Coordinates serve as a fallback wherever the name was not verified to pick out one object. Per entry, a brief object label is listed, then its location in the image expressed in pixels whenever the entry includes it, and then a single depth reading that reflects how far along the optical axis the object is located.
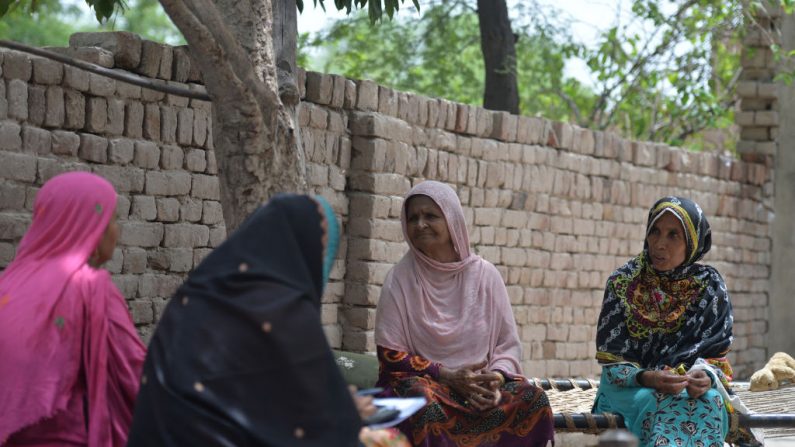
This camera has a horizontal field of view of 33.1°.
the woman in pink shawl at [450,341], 5.36
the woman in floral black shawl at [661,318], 5.71
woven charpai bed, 5.67
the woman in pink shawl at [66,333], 3.74
